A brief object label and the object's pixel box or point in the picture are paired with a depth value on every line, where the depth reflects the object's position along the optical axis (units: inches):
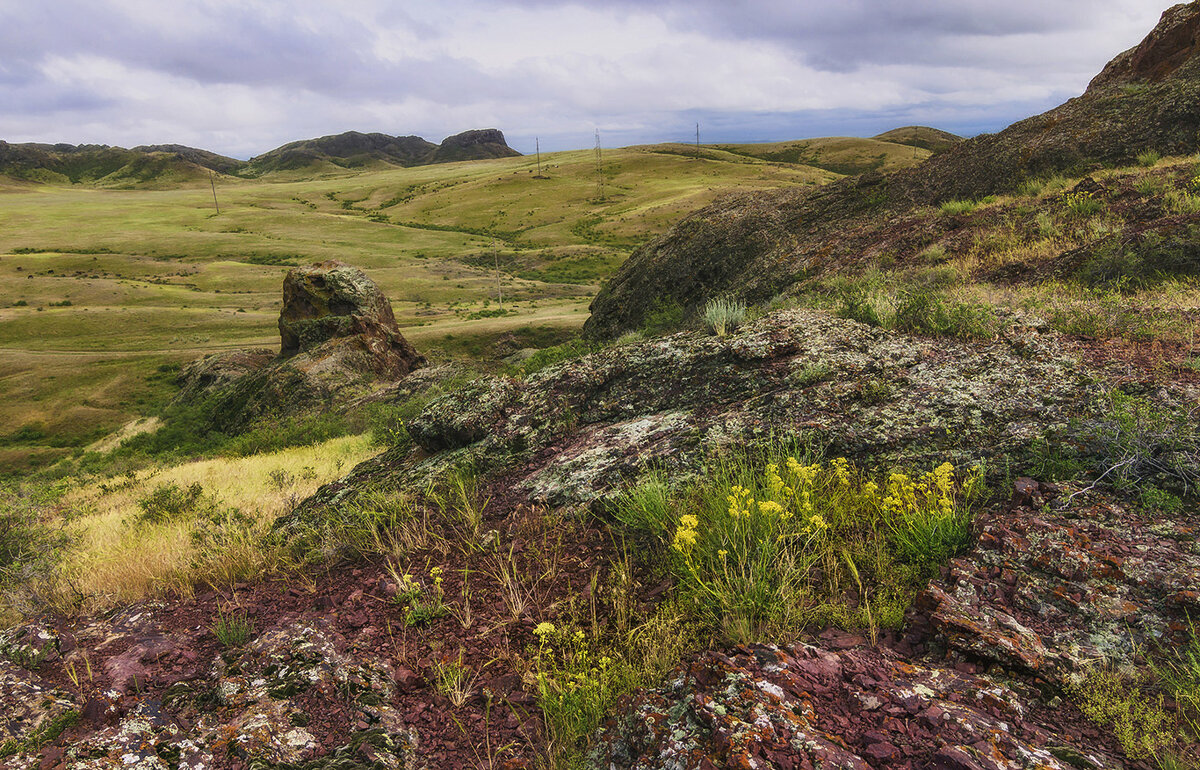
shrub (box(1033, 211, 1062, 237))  374.6
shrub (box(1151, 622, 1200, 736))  89.0
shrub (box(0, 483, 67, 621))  187.3
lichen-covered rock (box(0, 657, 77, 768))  110.0
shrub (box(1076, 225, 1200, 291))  280.8
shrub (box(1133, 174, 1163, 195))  375.4
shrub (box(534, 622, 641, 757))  113.8
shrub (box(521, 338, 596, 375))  620.8
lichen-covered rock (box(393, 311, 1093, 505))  187.6
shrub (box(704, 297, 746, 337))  291.1
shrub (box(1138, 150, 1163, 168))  446.0
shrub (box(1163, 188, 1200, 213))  320.2
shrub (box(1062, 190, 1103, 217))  389.7
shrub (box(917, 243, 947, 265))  401.7
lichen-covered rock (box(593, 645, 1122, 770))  85.4
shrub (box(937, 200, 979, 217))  478.6
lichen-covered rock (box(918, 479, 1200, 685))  107.4
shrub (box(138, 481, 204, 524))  354.9
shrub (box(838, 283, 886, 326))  276.5
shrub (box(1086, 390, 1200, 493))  139.0
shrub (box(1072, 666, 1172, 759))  86.0
